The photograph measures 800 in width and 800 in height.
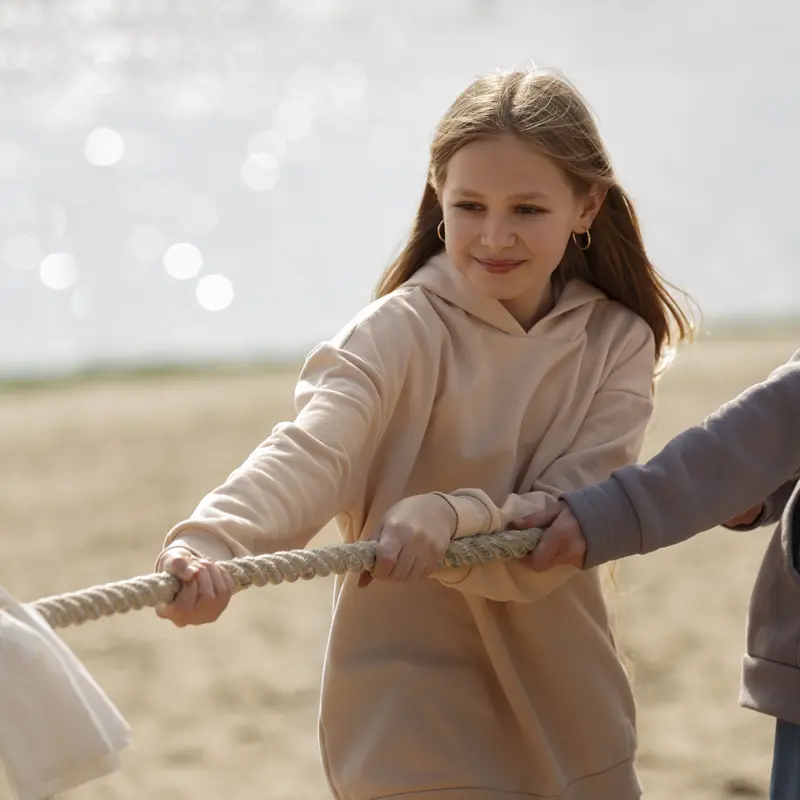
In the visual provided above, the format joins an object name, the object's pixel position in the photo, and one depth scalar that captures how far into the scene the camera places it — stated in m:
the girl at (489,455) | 4.26
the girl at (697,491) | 4.19
